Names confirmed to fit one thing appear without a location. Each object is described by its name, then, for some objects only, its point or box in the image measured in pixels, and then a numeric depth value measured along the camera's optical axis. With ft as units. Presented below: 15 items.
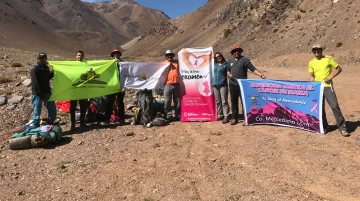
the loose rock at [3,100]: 41.94
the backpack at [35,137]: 28.35
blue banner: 28.96
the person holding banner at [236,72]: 31.68
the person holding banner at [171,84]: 34.86
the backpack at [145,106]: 34.14
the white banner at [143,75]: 35.88
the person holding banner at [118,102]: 35.65
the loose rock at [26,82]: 49.44
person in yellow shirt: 27.78
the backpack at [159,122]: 33.94
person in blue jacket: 33.32
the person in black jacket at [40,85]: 30.55
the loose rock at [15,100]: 42.25
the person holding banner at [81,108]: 33.42
